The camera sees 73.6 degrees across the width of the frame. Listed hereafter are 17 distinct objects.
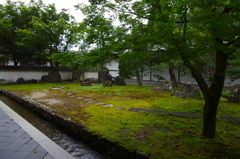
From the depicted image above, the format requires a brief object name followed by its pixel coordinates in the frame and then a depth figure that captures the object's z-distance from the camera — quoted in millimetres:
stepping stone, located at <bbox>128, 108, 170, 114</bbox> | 5519
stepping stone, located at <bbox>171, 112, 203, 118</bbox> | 4980
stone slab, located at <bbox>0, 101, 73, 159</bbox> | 3004
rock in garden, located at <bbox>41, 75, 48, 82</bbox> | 18938
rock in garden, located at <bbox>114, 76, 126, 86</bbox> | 15221
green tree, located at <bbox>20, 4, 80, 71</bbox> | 15094
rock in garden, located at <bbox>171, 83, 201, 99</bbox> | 8109
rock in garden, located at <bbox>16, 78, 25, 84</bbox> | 16359
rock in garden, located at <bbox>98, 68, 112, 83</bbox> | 17094
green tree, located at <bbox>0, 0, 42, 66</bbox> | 15856
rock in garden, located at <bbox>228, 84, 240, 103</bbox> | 7258
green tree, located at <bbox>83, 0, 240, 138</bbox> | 2250
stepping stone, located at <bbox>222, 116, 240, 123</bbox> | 4585
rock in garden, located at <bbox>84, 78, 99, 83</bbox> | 18477
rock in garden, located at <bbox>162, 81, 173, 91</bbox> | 11241
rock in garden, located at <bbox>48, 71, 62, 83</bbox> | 17891
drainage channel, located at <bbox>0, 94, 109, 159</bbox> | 3524
